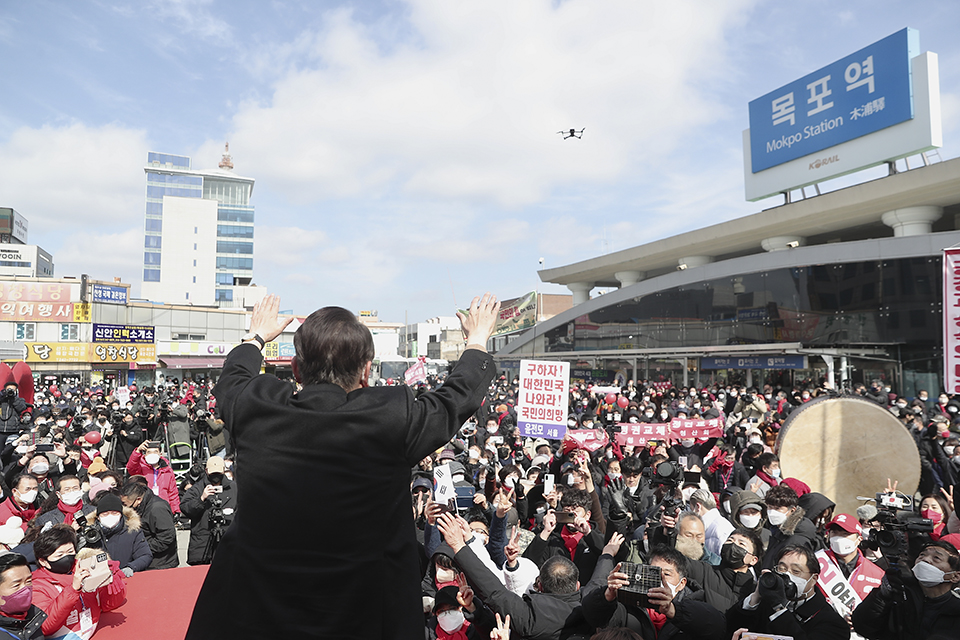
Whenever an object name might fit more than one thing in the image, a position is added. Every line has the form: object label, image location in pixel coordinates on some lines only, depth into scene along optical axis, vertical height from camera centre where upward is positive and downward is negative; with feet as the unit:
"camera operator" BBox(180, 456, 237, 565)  20.12 -5.50
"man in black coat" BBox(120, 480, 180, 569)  18.70 -5.21
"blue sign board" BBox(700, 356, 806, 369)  75.15 -1.10
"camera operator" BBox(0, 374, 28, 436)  31.35 -3.15
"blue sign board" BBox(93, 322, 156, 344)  119.44 +3.09
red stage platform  8.60 -3.90
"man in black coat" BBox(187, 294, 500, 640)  5.03 -1.37
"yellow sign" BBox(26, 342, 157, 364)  113.60 -0.62
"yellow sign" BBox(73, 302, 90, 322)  122.83 +7.39
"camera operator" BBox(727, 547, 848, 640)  10.22 -4.41
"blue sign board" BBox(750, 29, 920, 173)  75.10 +34.03
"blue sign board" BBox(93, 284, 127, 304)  127.65 +11.60
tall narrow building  231.91 +42.23
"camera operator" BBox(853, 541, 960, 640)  10.14 -4.11
